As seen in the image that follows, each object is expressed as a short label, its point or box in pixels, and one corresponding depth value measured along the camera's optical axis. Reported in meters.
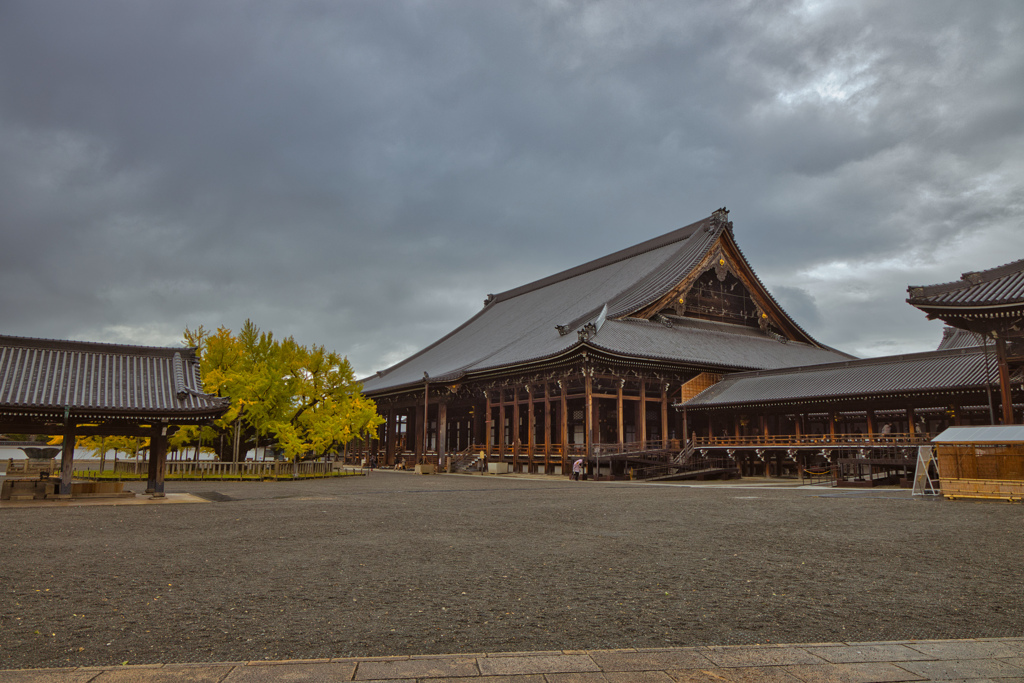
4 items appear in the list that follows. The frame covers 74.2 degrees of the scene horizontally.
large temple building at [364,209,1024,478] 26.61
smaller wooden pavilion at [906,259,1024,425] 20.56
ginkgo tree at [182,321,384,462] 31.19
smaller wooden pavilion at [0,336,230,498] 18.56
